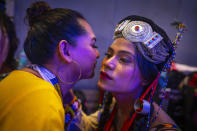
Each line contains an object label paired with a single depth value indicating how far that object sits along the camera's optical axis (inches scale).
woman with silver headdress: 33.9
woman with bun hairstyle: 24.8
